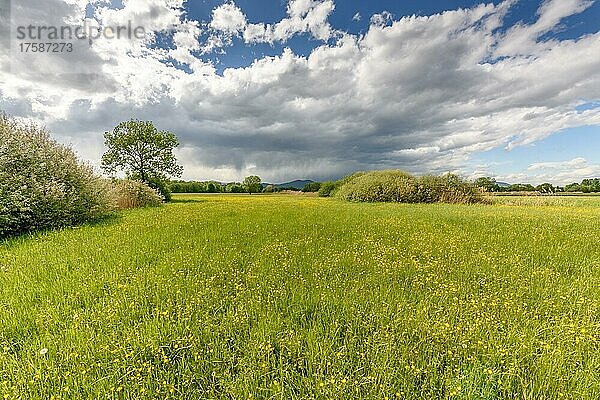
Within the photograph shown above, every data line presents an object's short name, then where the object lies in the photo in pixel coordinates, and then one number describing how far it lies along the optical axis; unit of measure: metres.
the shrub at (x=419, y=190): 34.22
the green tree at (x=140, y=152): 42.16
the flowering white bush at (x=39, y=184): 10.59
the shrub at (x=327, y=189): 63.12
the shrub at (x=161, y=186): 38.94
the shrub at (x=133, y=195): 24.47
